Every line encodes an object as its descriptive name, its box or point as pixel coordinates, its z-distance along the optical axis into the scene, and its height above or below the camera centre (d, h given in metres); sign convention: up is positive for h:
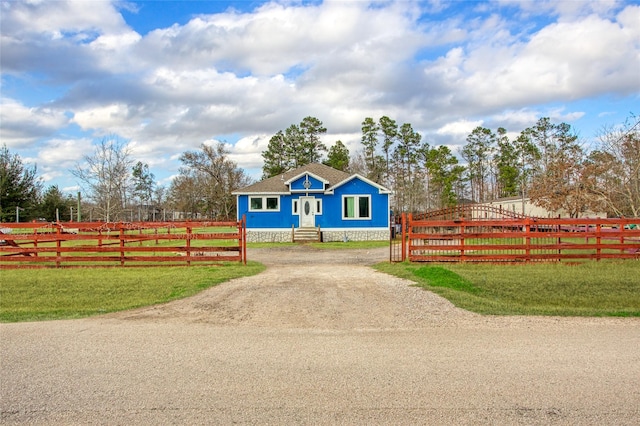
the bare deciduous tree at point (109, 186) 35.31 +2.95
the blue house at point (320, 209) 29.56 +0.71
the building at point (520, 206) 43.61 +0.99
